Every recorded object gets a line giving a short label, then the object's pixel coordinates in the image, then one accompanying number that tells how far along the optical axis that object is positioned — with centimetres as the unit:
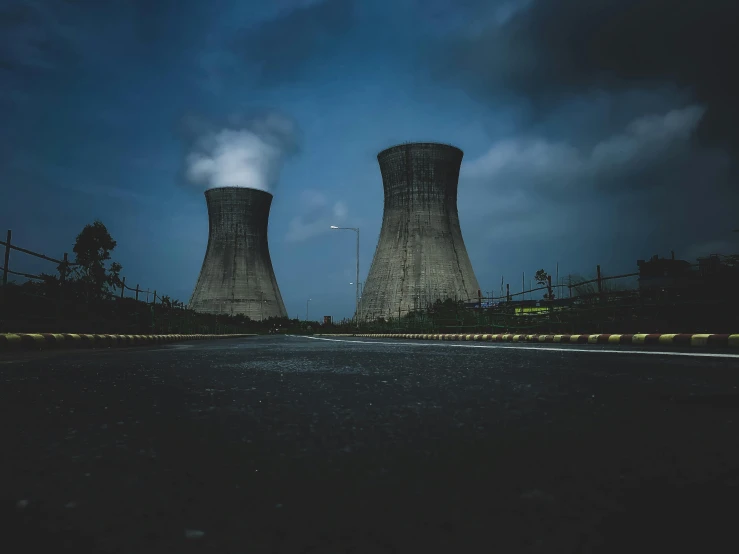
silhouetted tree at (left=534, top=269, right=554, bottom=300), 3972
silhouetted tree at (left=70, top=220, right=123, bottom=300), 1538
